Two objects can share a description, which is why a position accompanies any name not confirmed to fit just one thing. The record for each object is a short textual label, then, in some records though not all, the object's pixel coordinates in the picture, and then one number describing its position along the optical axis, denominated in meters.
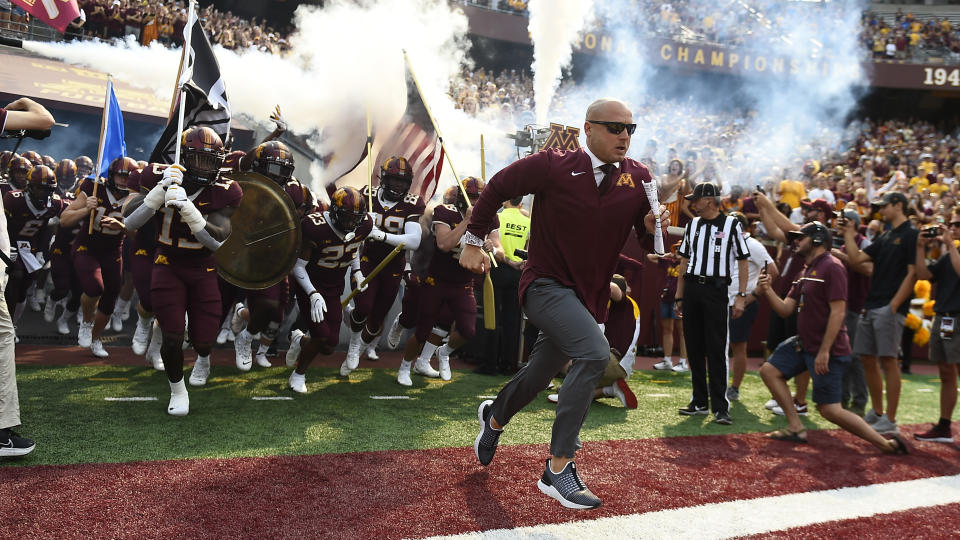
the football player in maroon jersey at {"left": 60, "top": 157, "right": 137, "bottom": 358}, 7.17
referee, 6.48
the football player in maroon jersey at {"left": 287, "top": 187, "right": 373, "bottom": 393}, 6.24
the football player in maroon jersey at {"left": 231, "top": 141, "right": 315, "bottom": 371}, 6.65
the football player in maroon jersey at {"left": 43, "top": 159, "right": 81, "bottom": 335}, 8.09
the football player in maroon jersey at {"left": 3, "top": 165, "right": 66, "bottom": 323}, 7.28
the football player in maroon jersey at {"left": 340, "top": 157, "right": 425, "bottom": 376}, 7.19
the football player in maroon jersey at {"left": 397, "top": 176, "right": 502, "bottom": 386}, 7.19
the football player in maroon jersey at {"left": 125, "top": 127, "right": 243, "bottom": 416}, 5.10
